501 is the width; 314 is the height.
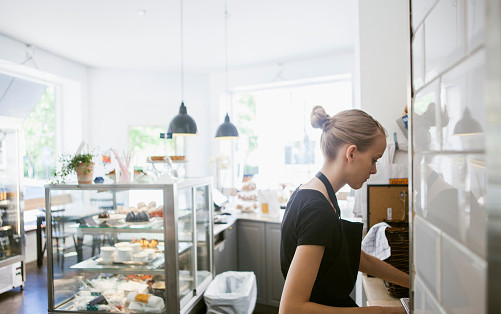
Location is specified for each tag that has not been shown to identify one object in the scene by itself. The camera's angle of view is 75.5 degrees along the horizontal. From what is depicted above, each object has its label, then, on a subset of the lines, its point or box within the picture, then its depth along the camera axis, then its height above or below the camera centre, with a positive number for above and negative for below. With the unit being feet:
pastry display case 7.77 -2.58
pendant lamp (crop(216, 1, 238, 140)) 15.34 +1.00
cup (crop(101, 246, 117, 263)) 8.66 -2.71
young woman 3.05 -0.77
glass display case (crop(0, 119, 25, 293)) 12.82 -2.25
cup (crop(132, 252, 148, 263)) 8.36 -2.71
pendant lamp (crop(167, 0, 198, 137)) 12.28 +1.07
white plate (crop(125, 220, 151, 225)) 8.16 -1.76
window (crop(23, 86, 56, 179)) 18.24 +0.93
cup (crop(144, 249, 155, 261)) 8.50 -2.66
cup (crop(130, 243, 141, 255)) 8.58 -2.53
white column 7.97 +2.26
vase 8.18 -0.50
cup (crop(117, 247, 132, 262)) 8.54 -2.67
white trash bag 9.09 -4.17
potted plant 8.20 -0.37
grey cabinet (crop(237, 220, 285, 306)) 11.98 -4.03
